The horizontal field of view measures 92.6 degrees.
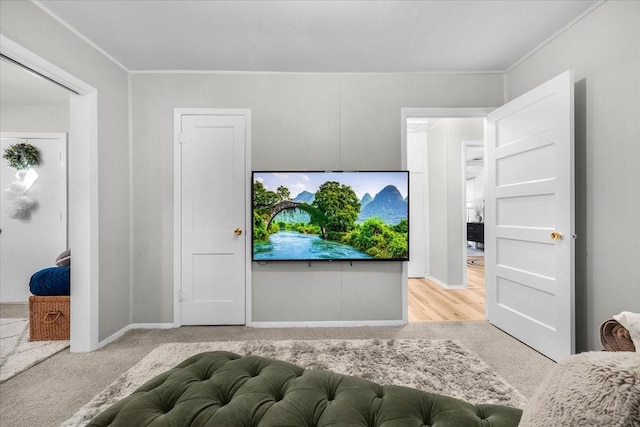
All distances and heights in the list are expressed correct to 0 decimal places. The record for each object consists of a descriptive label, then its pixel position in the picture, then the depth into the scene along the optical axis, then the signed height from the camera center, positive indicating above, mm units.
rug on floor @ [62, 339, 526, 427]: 1903 -1121
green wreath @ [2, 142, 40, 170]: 3908 +764
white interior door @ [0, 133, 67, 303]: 3979 -89
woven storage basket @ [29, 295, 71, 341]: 2773 -934
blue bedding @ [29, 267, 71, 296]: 2785 -626
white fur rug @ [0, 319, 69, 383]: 2307 -1145
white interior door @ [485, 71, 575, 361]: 2264 -39
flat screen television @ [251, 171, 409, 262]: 3098 -6
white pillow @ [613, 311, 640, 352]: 1056 -390
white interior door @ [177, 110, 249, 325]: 3154 -74
